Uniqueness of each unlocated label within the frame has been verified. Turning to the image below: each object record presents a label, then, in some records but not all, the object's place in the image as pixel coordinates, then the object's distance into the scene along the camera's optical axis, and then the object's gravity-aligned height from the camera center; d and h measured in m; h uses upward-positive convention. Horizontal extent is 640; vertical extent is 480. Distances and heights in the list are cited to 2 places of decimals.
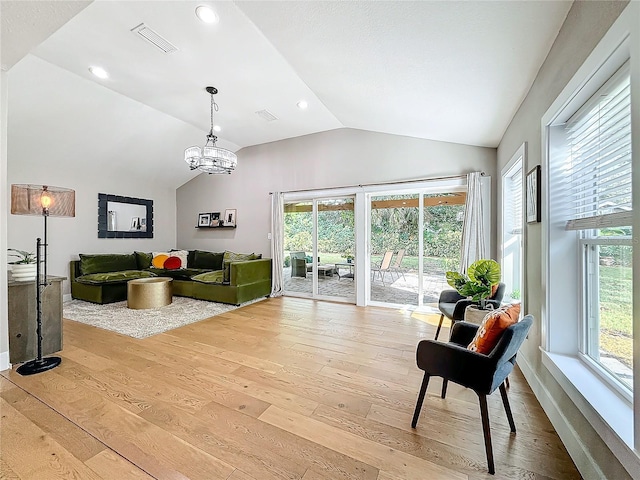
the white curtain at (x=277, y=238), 5.39 +0.03
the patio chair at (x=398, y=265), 4.49 -0.45
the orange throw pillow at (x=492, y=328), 1.50 -0.51
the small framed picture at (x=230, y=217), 6.02 +0.51
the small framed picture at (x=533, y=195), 1.90 +0.33
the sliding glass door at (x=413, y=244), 4.14 -0.07
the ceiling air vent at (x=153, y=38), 2.47 +1.96
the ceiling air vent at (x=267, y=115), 4.17 +2.01
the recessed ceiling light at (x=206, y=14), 2.18 +1.91
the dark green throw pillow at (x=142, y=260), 5.74 -0.45
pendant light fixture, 3.46 +1.09
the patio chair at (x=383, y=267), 4.60 -0.49
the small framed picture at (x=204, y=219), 6.34 +0.49
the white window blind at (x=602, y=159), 1.20 +0.42
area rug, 3.42 -1.13
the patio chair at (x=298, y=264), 5.47 -0.52
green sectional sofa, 4.61 -0.70
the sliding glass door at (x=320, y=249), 4.96 -0.18
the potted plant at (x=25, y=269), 2.45 -0.28
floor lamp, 2.26 +0.28
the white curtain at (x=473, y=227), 3.71 +0.17
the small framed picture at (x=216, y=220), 6.18 +0.46
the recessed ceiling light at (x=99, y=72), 3.25 +2.10
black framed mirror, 5.52 +0.51
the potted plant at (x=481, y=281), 2.21 -0.35
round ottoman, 4.29 -0.90
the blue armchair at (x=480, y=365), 1.39 -0.71
